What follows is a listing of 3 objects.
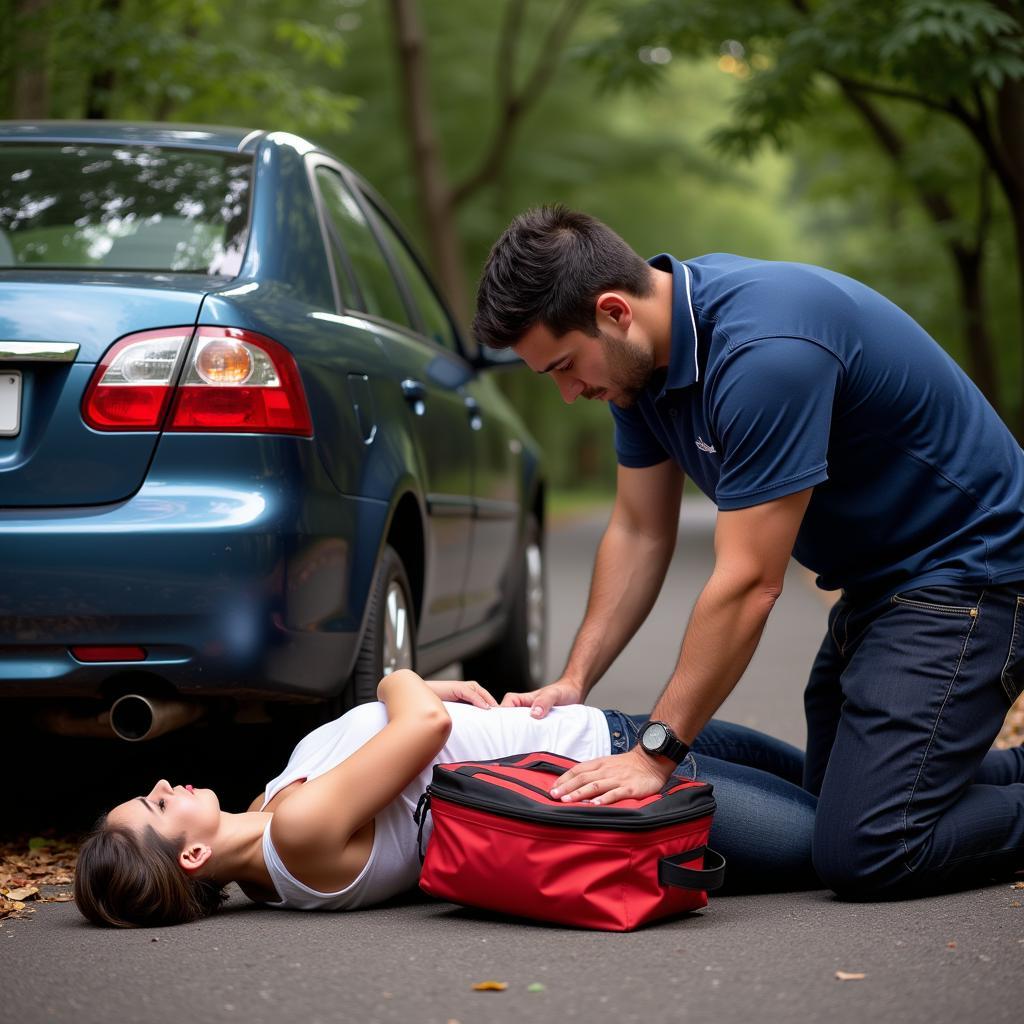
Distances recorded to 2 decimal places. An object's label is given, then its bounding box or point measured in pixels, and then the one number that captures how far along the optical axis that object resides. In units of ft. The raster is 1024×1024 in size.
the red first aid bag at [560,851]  10.94
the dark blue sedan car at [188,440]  12.73
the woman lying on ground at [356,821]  11.52
